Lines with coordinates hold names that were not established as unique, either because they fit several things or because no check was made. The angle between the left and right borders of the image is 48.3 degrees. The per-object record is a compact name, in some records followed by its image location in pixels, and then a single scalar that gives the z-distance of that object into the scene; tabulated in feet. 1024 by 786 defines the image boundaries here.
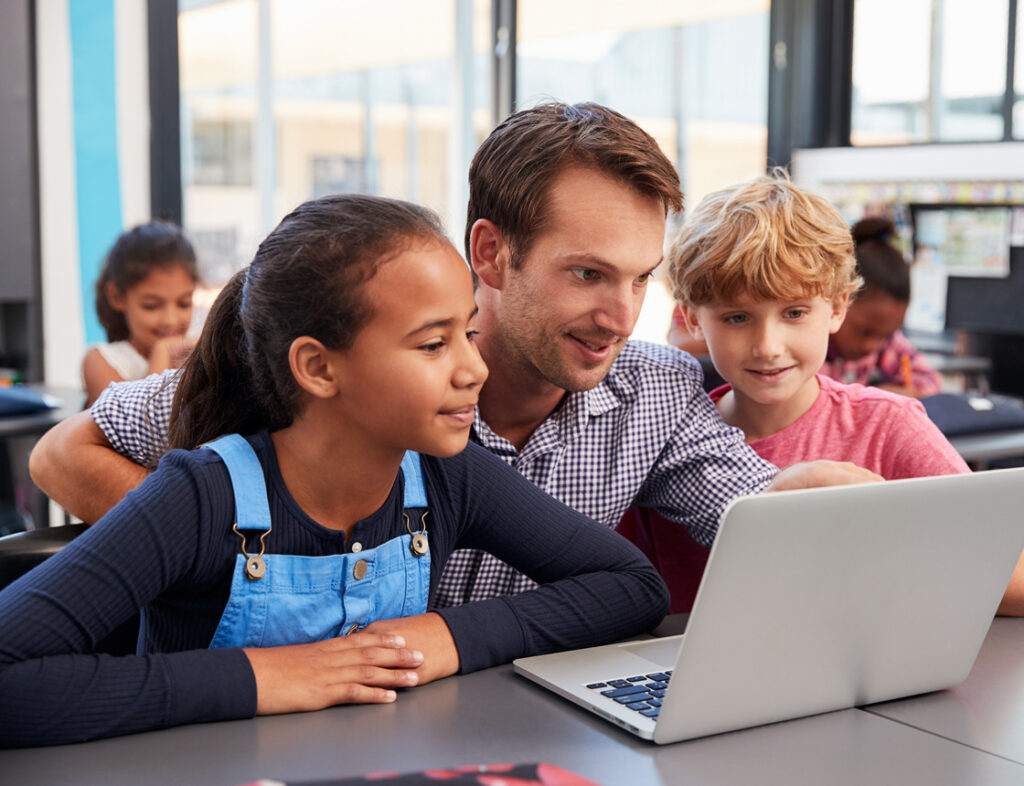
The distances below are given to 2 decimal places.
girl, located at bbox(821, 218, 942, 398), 10.15
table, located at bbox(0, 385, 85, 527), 8.73
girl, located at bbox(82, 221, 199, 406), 10.03
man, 4.48
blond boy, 4.82
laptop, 2.70
